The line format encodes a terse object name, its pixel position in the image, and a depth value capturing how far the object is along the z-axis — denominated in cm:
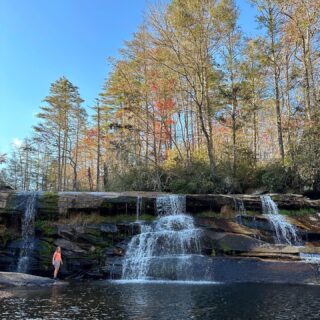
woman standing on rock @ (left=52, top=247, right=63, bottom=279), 1416
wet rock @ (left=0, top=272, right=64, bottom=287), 1244
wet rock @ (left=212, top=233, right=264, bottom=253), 1460
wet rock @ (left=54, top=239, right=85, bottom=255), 1538
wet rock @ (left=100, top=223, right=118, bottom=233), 1616
